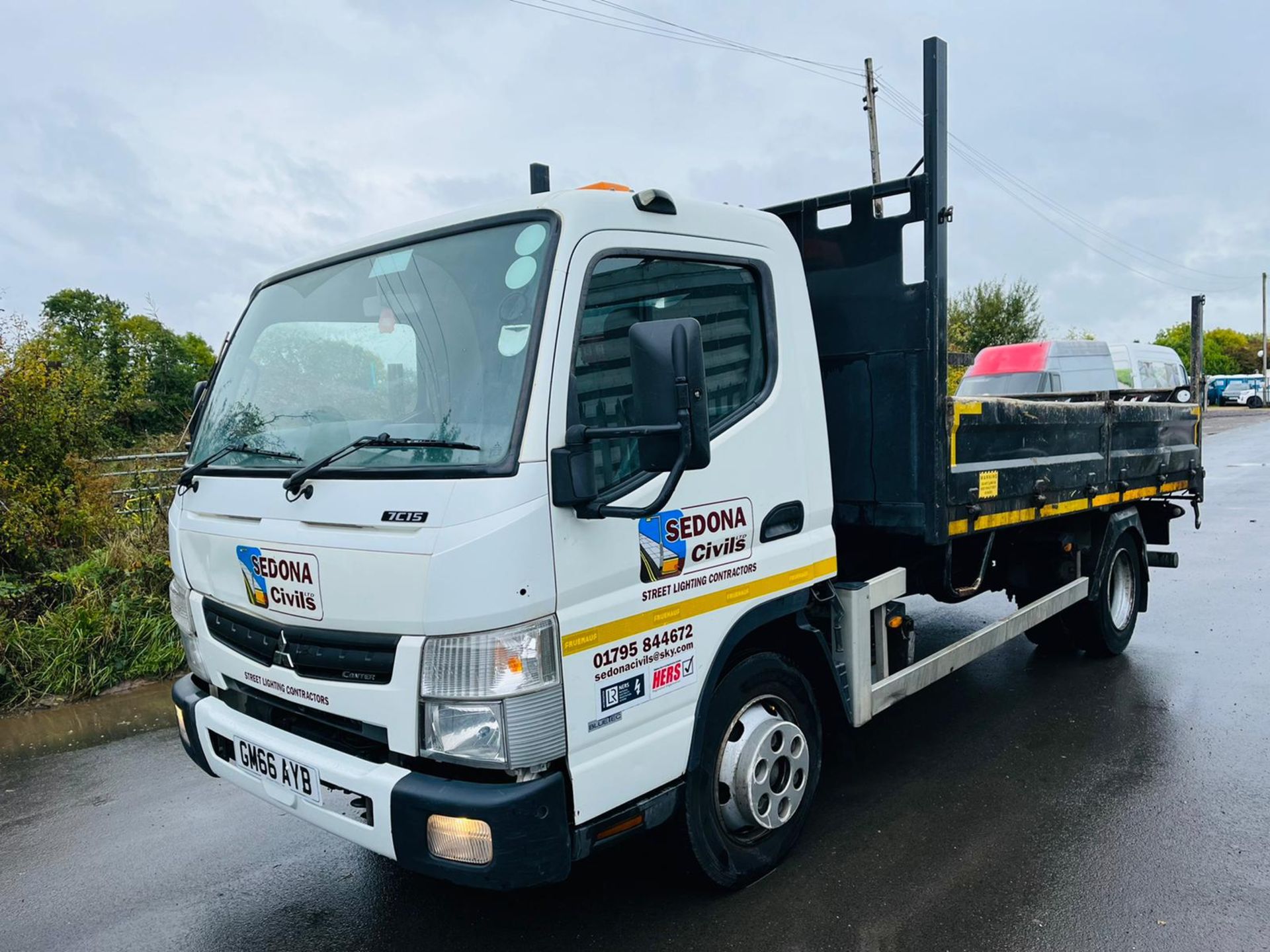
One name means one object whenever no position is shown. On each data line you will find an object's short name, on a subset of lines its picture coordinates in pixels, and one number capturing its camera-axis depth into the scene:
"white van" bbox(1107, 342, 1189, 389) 14.41
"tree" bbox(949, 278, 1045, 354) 31.80
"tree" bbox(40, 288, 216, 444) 8.15
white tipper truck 2.31
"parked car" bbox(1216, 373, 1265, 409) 54.09
